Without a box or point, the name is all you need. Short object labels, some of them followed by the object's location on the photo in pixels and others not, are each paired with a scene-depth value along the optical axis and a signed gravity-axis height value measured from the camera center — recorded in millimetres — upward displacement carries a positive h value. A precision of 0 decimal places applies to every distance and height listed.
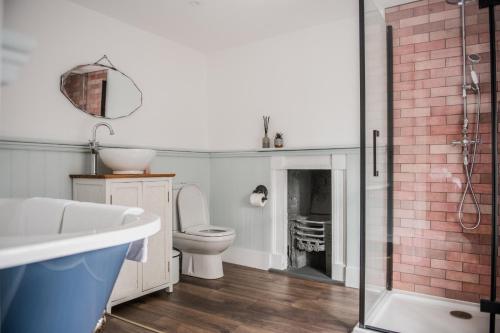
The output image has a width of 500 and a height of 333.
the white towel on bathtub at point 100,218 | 1272 -229
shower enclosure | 1915 -13
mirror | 2607 +595
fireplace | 2971 -479
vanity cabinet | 2348 -300
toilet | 2924 -608
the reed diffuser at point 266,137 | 3332 +264
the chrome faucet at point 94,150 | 2561 +114
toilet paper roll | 3283 -322
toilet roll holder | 3345 -242
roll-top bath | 877 -309
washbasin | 2447 +45
